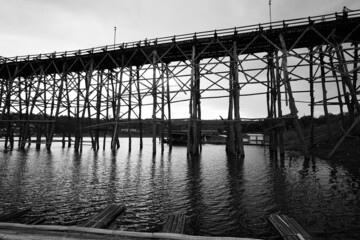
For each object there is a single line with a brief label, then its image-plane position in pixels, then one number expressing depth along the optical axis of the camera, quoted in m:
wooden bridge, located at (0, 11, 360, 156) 13.80
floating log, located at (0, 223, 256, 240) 2.94
